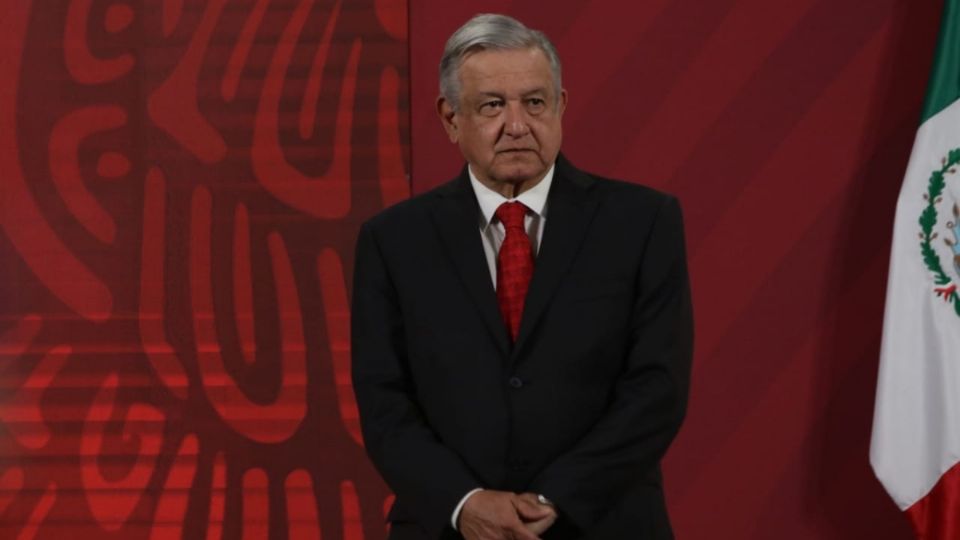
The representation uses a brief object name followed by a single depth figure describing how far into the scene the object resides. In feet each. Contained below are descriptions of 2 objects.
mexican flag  45.00
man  40.69
